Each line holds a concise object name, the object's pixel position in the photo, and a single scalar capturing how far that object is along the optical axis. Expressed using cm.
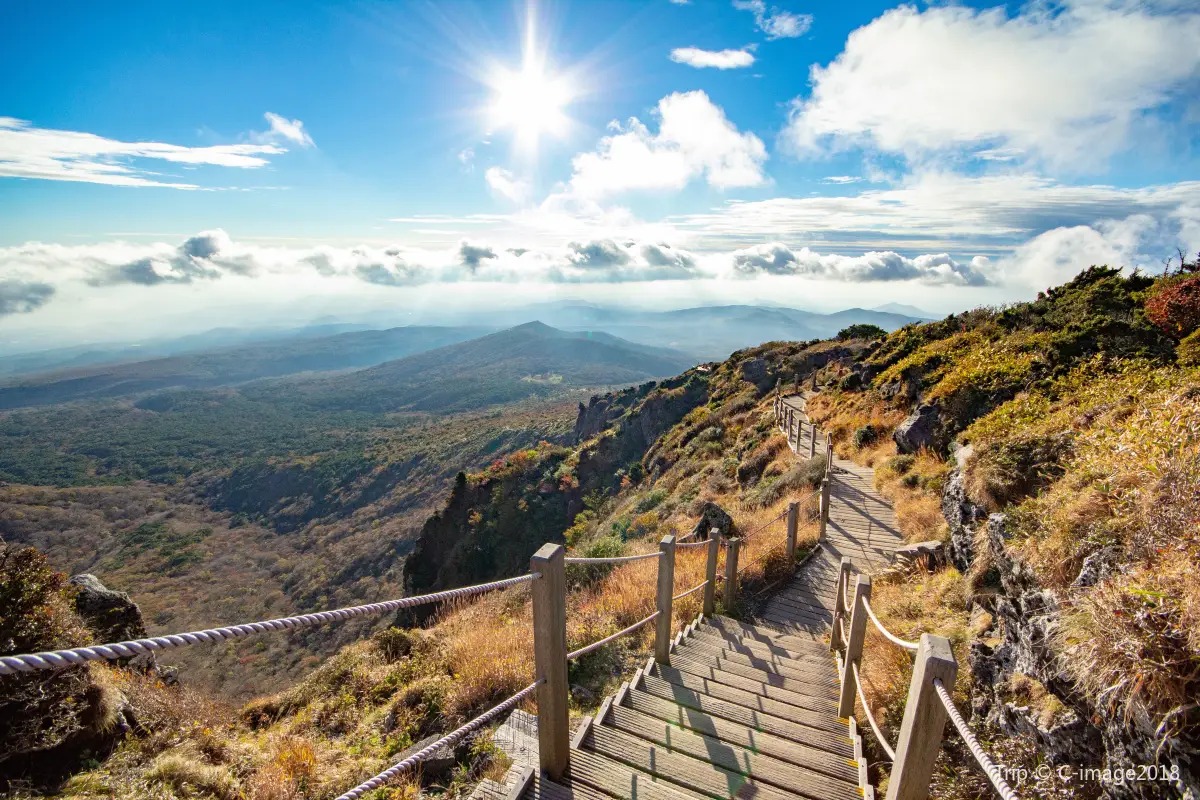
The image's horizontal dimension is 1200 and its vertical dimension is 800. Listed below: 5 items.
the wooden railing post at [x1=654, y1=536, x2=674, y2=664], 491
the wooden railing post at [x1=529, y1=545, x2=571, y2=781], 297
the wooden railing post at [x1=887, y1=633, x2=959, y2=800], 228
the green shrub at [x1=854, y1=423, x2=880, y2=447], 1565
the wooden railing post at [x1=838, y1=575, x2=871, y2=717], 411
